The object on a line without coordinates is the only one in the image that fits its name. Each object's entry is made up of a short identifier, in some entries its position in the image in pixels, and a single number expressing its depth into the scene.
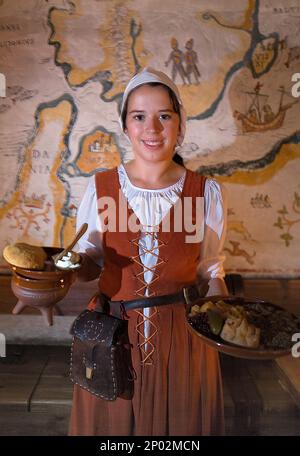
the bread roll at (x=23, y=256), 0.88
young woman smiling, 1.04
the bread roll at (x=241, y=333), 0.94
